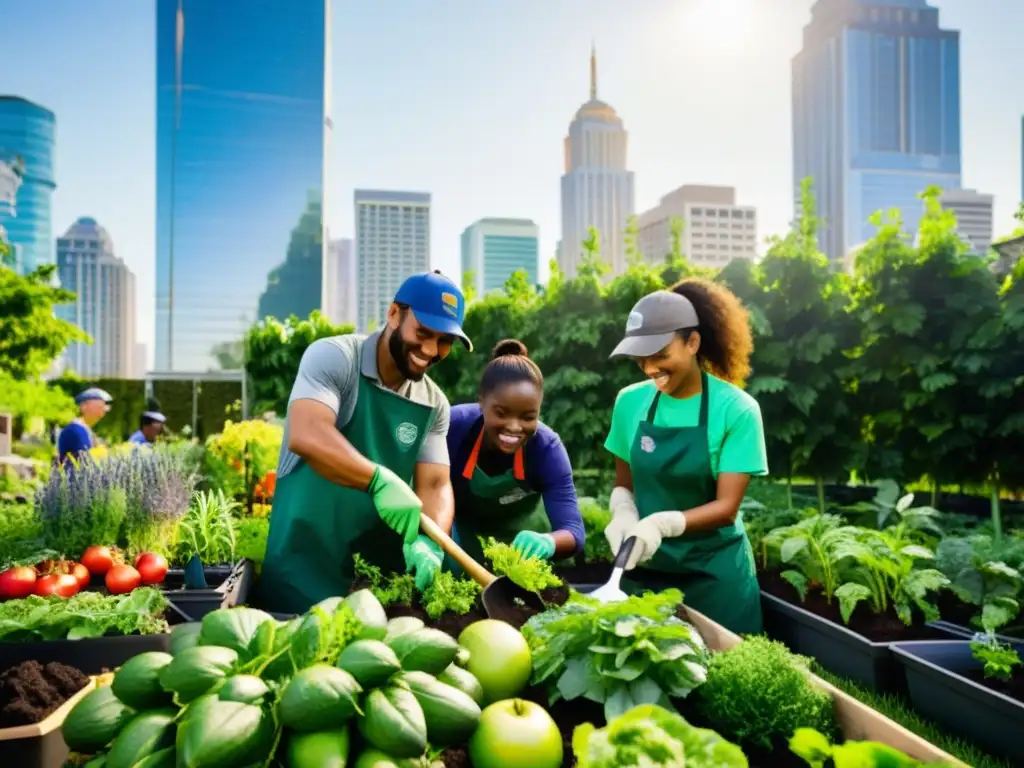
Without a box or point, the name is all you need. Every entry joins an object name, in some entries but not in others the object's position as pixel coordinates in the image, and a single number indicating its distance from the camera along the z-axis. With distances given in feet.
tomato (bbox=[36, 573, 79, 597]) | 8.34
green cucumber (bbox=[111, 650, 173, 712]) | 4.35
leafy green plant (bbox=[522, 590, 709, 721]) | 5.23
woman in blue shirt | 9.45
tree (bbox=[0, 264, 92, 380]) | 67.15
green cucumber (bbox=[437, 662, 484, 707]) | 4.83
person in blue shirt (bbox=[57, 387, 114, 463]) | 24.93
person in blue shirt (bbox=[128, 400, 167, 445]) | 28.91
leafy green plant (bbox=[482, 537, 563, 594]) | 7.23
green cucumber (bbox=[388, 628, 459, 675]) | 4.64
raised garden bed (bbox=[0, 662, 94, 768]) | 4.89
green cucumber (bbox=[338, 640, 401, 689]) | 4.23
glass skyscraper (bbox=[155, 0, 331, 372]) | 399.85
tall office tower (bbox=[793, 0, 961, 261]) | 641.40
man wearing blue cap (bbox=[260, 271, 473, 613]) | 8.45
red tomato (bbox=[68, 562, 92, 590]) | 8.96
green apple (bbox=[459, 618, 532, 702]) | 5.33
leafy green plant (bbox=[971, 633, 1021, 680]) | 7.69
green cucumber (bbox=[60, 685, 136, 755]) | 4.39
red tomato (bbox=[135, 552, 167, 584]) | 9.10
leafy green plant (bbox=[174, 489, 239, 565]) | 10.50
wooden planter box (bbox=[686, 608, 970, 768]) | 4.58
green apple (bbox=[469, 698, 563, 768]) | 4.51
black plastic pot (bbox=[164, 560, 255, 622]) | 7.89
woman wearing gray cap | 9.43
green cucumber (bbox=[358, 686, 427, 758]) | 4.00
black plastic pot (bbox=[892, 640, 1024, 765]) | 7.02
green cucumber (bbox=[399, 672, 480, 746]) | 4.37
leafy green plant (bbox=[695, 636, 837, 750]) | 5.21
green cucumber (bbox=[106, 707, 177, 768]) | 3.98
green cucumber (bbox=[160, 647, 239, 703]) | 4.15
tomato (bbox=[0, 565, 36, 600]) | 8.39
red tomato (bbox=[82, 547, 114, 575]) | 9.52
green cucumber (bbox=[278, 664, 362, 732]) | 3.92
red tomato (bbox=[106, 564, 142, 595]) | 8.54
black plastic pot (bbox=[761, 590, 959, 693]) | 8.91
